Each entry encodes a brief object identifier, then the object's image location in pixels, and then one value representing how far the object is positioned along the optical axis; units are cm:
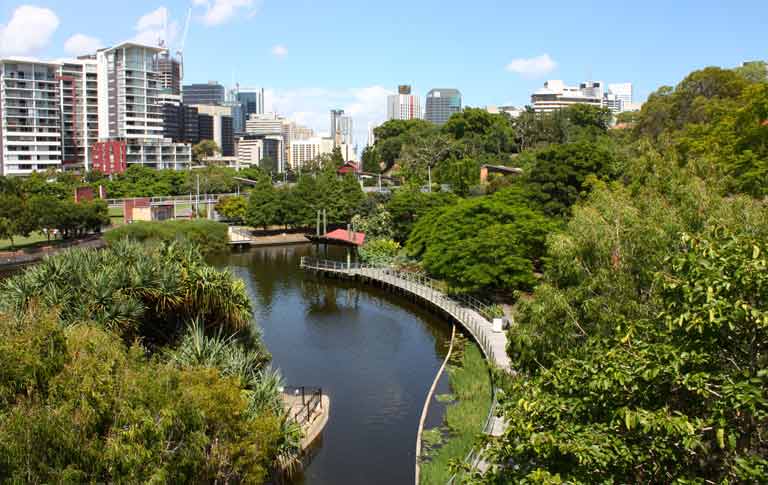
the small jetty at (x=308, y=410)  2207
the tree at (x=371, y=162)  11912
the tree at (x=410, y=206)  5503
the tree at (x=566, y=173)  4741
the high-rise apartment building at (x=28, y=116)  10756
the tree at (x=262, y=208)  7012
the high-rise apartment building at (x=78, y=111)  11819
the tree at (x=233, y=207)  7569
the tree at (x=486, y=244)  3769
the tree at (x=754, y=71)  6600
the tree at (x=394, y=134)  11806
